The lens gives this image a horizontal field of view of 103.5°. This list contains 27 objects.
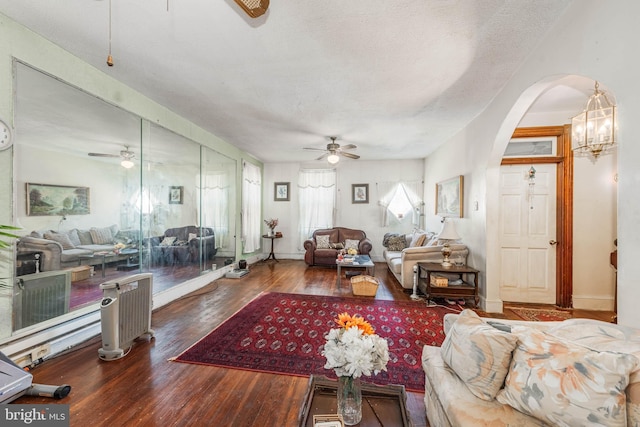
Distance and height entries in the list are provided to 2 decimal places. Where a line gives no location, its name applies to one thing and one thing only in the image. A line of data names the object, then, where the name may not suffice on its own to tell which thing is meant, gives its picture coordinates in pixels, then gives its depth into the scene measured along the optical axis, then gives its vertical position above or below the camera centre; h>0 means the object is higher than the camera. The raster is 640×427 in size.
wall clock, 1.96 +0.60
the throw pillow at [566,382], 0.90 -0.65
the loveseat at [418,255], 3.89 -0.66
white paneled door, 3.61 -0.28
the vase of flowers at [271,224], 6.78 -0.28
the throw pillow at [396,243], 5.93 -0.69
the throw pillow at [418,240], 4.95 -0.51
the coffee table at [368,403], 1.05 -0.86
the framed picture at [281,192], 7.18 +0.62
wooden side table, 3.48 -1.01
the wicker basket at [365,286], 3.94 -1.13
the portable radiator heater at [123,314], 2.24 -0.95
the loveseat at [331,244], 6.02 -0.74
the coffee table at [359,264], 4.38 -0.87
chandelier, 2.38 +0.85
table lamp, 3.70 -0.32
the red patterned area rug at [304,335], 2.18 -1.30
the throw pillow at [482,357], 1.17 -0.69
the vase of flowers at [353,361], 1.01 -0.60
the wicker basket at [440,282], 3.57 -0.96
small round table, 6.74 -0.69
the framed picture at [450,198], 4.19 +0.31
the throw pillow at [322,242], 6.32 -0.71
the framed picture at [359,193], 6.82 +0.57
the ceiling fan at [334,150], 4.70 +1.22
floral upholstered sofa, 0.90 -0.67
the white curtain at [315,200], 6.91 +0.38
